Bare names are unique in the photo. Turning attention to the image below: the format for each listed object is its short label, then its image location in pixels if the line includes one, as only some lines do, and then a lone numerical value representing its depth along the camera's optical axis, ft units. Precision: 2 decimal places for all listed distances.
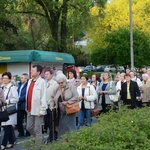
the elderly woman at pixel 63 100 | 29.40
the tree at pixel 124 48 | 123.03
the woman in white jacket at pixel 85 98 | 38.04
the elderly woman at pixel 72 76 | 40.31
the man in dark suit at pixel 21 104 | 38.01
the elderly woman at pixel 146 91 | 47.32
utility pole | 86.52
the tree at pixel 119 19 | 167.53
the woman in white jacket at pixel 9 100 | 32.02
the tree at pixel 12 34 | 104.73
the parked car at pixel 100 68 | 233.96
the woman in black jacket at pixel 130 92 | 42.96
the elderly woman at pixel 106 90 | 42.52
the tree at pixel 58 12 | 97.55
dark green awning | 75.36
